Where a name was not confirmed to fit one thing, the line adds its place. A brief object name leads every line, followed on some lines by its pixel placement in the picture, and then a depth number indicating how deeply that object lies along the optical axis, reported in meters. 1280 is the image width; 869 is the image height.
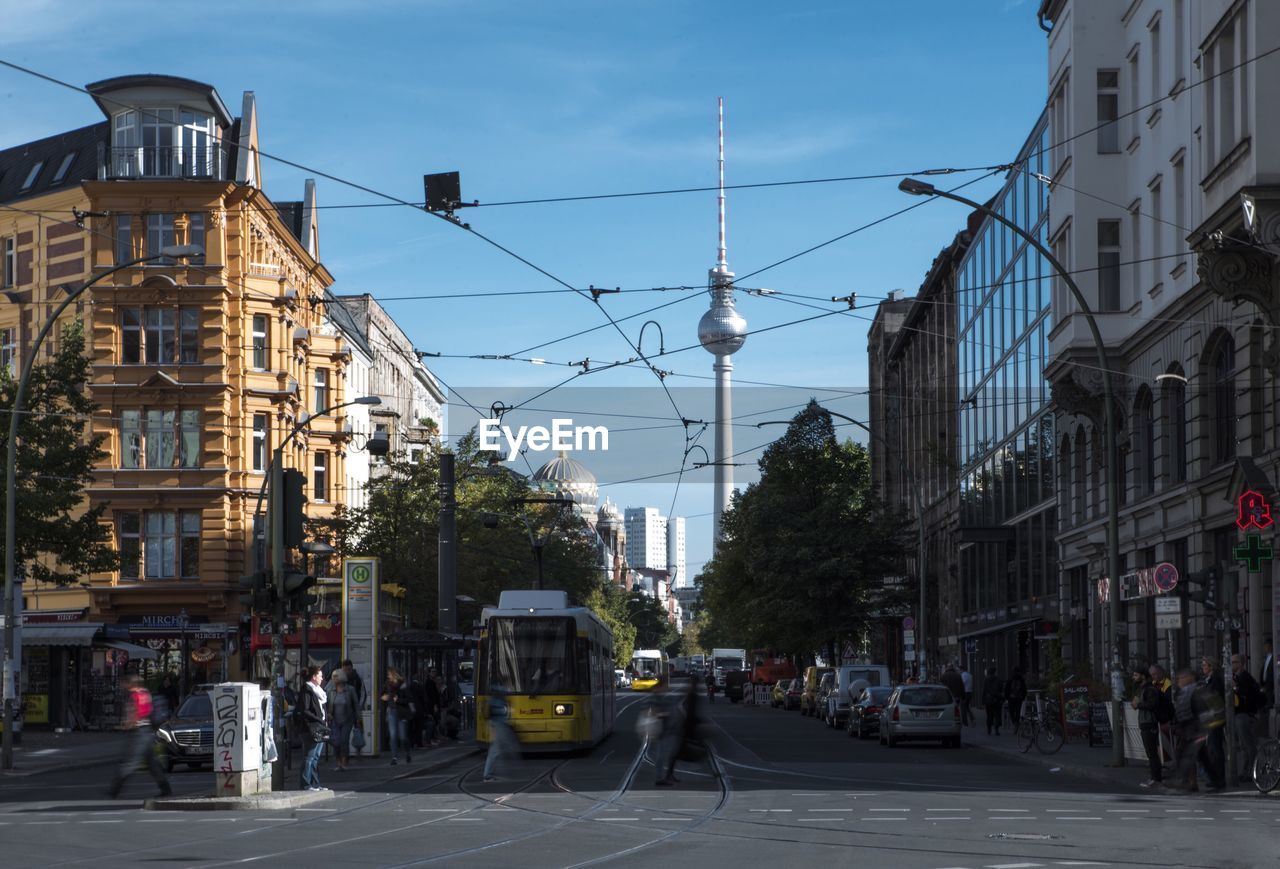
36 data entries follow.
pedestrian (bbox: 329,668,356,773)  30.48
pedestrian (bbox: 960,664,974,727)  49.29
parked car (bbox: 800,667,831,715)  64.88
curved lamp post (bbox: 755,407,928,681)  53.09
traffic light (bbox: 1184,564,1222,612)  25.47
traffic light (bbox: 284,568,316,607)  21.97
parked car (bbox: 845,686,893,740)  44.47
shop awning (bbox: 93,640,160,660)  46.74
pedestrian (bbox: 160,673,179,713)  46.22
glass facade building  51.91
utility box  22.30
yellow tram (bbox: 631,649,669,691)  123.00
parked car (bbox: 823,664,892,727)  51.31
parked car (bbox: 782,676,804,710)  75.06
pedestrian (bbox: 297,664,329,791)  24.31
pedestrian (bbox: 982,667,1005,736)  44.44
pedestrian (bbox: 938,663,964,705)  48.62
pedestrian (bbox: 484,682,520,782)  27.48
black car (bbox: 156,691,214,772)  32.56
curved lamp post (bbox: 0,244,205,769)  30.72
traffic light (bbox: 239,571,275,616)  22.25
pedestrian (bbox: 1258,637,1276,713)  27.78
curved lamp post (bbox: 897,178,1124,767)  28.64
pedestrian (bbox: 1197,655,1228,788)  23.92
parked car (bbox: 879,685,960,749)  39.06
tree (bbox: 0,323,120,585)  41.12
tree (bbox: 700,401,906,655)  73.94
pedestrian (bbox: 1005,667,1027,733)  43.16
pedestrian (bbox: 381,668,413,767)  32.53
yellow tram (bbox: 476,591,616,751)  34.22
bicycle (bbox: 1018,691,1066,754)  34.62
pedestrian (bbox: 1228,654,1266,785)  24.62
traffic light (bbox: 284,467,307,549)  21.70
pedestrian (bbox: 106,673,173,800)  23.50
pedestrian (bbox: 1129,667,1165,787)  25.45
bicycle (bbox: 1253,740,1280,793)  23.09
